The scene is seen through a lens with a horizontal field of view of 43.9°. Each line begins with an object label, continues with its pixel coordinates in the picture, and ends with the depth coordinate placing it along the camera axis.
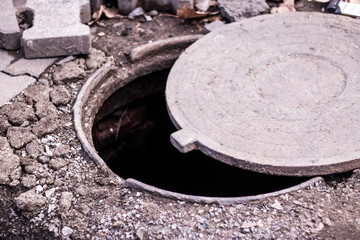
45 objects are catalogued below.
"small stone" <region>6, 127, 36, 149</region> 2.54
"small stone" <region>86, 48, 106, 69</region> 3.04
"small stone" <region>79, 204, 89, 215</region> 2.24
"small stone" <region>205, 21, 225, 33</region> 3.21
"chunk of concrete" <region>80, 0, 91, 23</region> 3.28
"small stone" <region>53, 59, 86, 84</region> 2.92
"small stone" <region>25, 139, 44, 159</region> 2.51
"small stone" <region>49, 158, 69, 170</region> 2.44
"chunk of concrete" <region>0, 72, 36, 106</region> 2.80
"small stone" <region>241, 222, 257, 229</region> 2.13
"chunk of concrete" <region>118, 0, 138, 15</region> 3.50
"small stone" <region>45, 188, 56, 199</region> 2.32
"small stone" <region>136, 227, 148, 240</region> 2.11
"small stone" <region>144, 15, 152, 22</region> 3.49
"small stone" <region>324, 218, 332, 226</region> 2.13
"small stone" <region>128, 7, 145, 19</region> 3.51
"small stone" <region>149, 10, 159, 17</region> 3.54
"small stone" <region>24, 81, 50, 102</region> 2.81
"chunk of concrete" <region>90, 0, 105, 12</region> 3.50
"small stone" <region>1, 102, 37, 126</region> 2.66
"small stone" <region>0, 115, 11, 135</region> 2.63
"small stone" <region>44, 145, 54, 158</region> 2.51
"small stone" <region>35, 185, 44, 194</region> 2.34
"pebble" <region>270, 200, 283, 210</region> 2.20
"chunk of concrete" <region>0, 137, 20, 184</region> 2.37
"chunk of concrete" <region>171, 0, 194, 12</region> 3.40
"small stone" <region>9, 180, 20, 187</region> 2.36
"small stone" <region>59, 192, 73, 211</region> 2.26
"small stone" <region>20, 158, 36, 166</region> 2.44
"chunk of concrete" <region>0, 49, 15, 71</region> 2.97
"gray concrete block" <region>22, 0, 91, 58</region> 2.94
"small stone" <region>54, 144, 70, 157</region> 2.51
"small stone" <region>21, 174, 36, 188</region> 2.35
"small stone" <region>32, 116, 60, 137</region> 2.62
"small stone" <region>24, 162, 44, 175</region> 2.41
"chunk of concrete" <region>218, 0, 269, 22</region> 3.33
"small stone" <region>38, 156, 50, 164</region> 2.47
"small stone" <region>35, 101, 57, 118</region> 2.72
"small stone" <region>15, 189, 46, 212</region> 2.25
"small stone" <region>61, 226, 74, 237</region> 2.16
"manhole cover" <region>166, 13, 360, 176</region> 2.36
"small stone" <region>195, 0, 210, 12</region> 3.47
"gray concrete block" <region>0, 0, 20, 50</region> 3.02
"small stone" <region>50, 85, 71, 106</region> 2.78
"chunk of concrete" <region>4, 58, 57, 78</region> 2.93
